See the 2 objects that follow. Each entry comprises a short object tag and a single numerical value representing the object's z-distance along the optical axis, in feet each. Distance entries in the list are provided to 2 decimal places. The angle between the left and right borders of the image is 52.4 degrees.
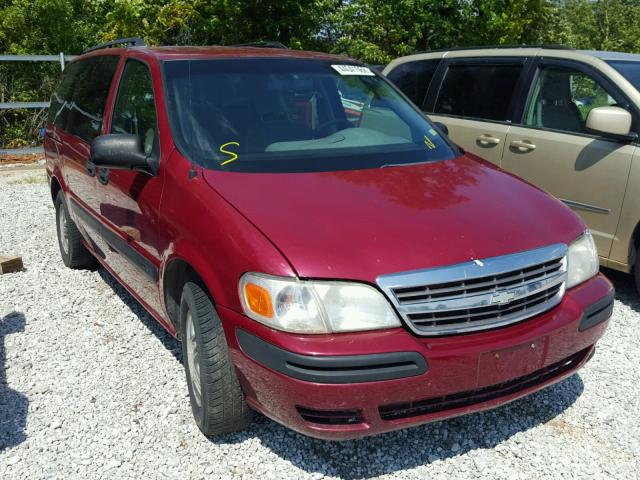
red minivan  7.84
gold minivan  14.97
